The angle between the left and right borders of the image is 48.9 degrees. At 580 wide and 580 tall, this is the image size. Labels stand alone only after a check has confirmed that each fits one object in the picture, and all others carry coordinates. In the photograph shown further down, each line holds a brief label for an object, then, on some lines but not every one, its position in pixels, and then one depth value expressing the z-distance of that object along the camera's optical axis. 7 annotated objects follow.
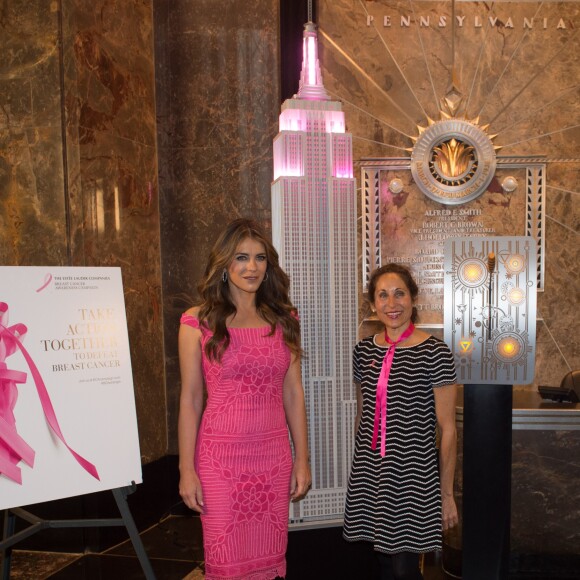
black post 2.51
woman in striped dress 2.30
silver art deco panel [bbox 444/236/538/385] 2.46
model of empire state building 3.09
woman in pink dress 2.26
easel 2.48
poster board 2.31
